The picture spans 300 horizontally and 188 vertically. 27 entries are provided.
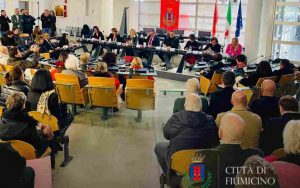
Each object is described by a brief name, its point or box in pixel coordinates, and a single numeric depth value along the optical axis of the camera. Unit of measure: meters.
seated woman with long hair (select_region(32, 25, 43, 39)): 13.50
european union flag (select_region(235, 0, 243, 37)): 12.42
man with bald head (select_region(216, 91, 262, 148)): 3.92
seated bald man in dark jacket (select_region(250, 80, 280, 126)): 4.81
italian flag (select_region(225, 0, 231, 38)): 12.44
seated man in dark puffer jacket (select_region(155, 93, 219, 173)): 3.72
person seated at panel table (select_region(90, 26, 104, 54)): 13.68
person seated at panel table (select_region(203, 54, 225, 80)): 8.23
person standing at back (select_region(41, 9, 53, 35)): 15.98
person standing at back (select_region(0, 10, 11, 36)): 15.48
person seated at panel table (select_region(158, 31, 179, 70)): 11.80
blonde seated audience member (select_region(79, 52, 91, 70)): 8.40
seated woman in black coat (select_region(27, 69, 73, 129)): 5.04
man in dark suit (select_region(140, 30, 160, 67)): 12.45
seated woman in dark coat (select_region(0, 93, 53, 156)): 4.03
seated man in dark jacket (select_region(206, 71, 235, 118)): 5.26
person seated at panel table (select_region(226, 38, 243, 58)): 10.69
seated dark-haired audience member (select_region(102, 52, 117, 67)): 8.20
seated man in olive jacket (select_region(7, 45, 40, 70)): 7.73
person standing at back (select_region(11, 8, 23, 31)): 15.72
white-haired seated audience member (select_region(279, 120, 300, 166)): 3.08
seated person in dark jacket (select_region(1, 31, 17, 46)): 12.71
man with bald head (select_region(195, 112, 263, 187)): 3.12
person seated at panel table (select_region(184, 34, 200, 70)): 11.60
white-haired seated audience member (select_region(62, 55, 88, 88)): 6.99
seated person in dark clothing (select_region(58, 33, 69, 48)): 12.30
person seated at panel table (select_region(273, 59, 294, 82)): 7.60
